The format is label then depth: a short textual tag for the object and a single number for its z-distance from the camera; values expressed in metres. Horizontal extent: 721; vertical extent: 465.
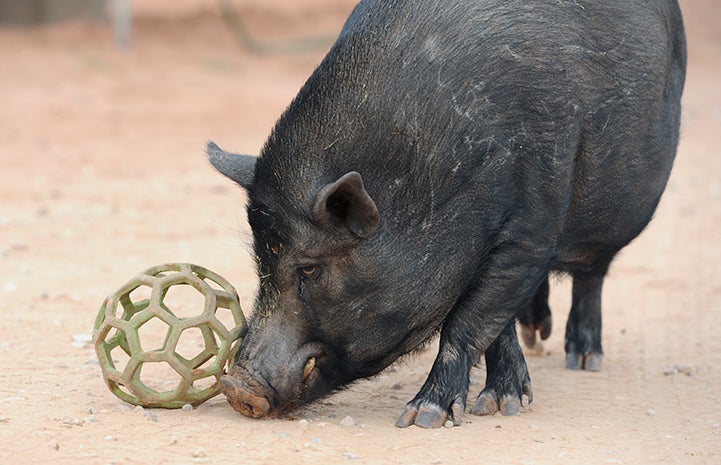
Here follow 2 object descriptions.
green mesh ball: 9.91
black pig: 9.79
